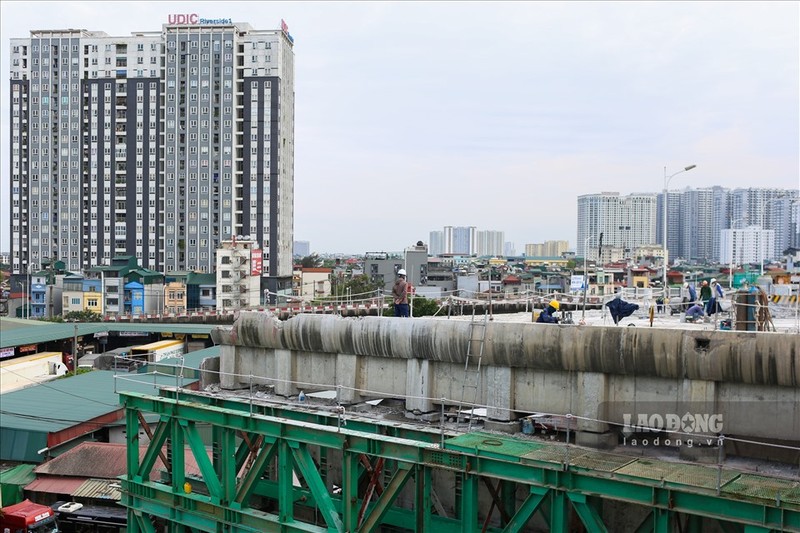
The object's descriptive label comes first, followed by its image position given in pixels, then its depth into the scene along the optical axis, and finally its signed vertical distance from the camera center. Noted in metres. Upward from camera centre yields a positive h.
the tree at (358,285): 102.81 -3.90
